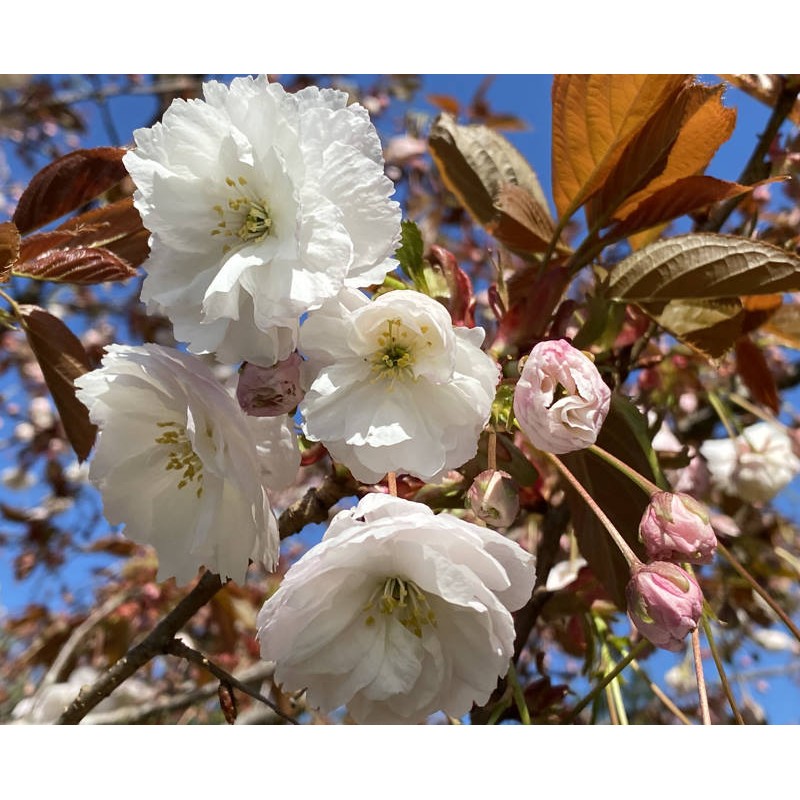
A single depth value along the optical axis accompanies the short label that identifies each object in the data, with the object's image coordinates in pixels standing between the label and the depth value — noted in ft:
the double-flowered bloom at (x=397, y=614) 0.46
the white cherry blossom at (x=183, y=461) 0.52
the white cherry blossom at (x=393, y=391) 0.49
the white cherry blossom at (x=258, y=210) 0.47
